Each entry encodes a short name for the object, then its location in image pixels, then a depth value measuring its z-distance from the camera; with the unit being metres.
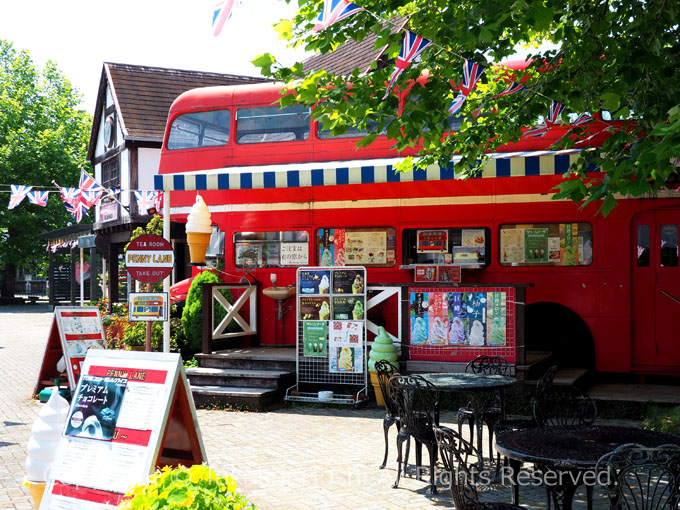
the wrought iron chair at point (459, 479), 4.05
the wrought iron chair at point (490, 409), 6.99
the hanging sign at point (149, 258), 8.92
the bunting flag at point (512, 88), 8.53
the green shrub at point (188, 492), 2.67
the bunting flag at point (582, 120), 9.27
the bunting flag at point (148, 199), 15.73
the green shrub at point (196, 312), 11.64
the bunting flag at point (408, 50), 6.66
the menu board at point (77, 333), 9.67
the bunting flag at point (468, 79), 7.48
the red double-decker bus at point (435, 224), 9.86
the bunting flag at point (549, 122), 9.41
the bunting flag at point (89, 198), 16.53
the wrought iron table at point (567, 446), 4.30
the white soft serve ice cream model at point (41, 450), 4.55
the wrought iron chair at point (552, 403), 6.09
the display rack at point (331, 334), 9.86
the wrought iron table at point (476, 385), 6.47
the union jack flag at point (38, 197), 18.17
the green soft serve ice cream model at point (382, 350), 9.48
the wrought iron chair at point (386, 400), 6.93
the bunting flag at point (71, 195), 16.72
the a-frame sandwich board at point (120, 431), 4.01
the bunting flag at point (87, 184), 16.28
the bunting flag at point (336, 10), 6.04
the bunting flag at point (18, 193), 17.30
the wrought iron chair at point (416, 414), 6.24
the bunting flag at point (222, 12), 5.89
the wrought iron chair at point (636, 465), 3.68
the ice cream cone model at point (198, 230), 11.56
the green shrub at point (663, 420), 6.85
